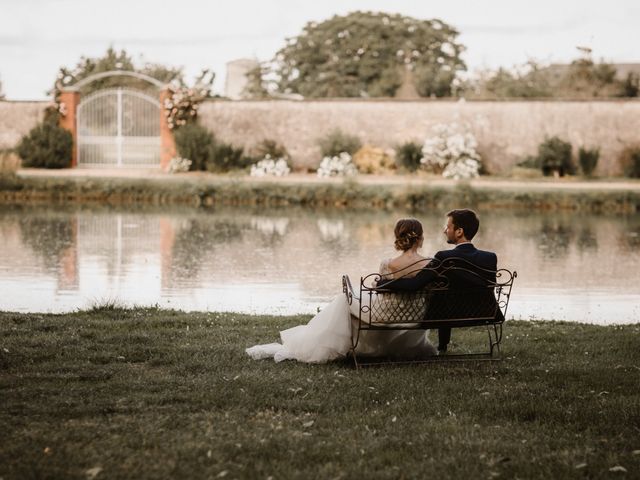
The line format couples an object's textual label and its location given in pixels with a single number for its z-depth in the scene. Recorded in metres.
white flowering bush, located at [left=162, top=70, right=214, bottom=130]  31.39
